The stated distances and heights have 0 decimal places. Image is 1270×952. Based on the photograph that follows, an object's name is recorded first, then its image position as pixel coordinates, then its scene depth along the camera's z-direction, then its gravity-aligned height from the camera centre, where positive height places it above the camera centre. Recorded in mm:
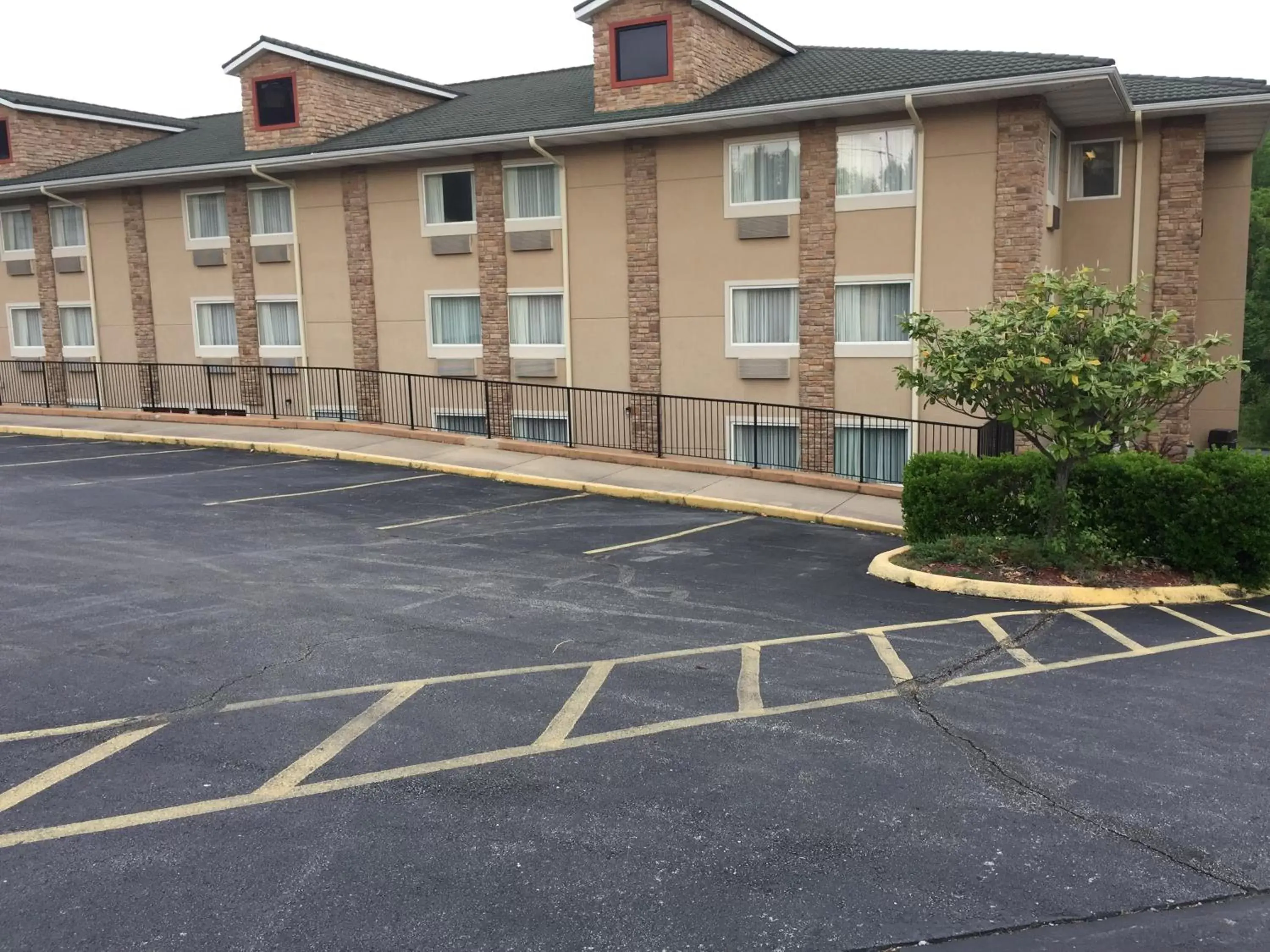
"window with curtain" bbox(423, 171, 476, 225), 22688 +2978
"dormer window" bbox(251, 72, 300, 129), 24734 +5548
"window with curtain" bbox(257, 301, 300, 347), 25250 +408
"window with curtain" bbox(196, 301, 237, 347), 26094 +387
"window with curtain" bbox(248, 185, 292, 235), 24859 +3050
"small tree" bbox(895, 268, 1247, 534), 10633 -441
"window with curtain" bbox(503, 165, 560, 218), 21859 +2958
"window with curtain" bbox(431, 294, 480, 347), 23188 +354
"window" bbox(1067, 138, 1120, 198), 19891 +2888
